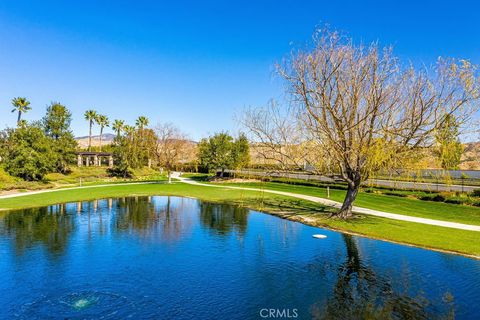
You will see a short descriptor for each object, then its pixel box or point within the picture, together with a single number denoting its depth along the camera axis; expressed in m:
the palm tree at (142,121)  81.56
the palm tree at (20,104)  65.94
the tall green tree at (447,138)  17.30
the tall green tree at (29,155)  42.50
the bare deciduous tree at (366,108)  17.62
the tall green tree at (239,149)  51.63
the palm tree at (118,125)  81.12
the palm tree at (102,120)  86.56
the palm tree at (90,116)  85.00
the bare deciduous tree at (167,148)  53.31
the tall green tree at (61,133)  57.44
